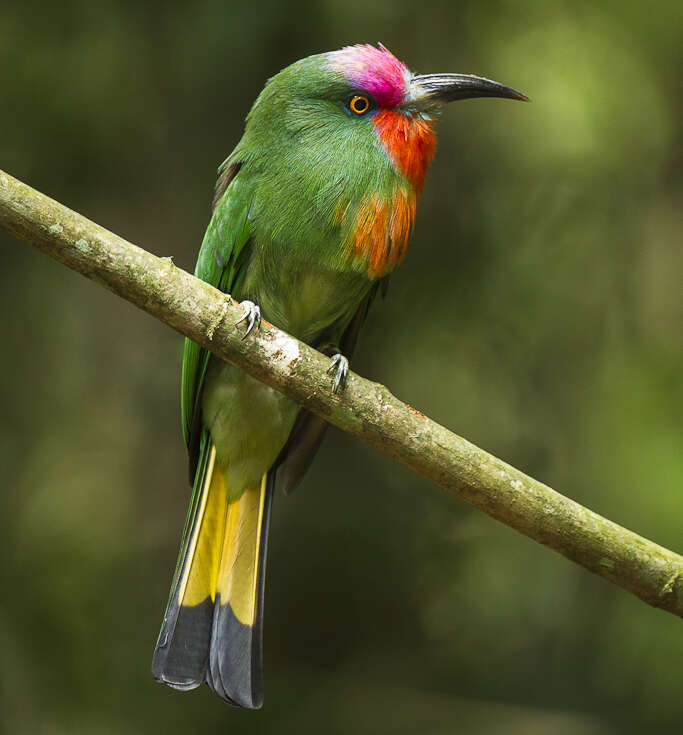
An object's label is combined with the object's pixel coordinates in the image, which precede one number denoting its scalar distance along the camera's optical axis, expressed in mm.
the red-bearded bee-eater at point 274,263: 5082
